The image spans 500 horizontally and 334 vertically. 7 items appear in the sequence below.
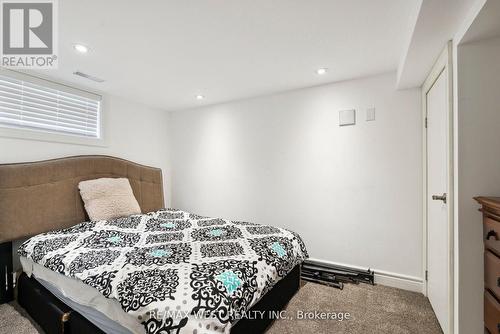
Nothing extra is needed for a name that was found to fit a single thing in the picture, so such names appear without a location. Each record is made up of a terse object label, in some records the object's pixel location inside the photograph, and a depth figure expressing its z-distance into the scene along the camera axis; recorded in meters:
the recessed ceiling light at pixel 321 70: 2.41
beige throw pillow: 2.54
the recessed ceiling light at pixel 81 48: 1.95
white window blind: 2.30
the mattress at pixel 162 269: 1.12
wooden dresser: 1.14
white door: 1.63
